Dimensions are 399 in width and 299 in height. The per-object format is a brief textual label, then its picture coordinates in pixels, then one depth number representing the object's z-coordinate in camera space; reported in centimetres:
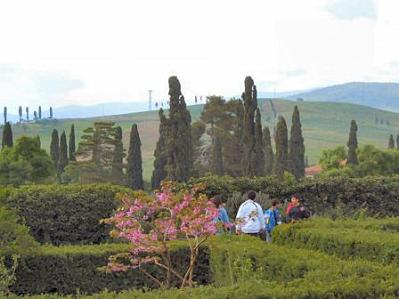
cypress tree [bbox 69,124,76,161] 9916
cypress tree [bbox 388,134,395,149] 11544
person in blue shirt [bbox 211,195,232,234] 1526
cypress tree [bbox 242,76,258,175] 5569
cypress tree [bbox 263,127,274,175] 8238
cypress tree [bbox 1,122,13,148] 7581
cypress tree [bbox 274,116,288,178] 6975
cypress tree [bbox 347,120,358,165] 8406
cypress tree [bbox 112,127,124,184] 7950
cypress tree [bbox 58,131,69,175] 9281
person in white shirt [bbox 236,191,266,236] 1506
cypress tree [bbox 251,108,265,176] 5644
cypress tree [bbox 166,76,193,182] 5662
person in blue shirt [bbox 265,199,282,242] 1714
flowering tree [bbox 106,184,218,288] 1106
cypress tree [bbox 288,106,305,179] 7862
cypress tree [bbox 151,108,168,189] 8001
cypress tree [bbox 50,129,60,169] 9781
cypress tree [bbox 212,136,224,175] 7262
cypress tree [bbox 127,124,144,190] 8069
